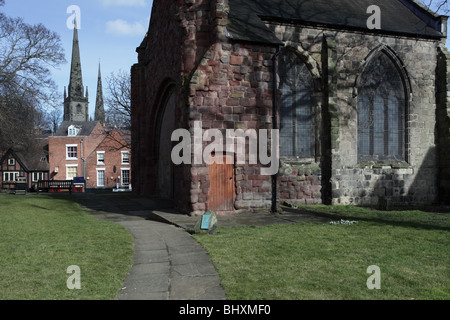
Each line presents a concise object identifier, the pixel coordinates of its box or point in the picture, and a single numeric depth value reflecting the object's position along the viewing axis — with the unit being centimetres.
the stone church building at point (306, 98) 1347
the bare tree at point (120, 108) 3488
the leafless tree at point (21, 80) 2459
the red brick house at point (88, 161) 5150
